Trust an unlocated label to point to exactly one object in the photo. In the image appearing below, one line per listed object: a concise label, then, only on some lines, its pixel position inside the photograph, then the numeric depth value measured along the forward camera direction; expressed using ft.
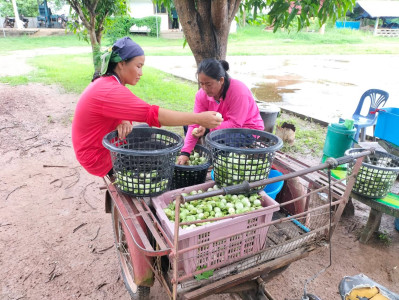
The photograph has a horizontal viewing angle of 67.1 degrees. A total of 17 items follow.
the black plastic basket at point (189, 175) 8.16
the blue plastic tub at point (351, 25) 122.01
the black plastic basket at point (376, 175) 10.07
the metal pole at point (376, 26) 108.37
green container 14.23
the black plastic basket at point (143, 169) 6.52
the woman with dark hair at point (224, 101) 9.50
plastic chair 18.07
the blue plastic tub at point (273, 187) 7.75
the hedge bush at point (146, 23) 85.25
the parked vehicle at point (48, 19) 104.01
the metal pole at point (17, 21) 86.28
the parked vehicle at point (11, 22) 103.09
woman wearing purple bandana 7.19
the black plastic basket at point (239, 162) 6.56
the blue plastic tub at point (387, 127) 12.70
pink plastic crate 5.65
